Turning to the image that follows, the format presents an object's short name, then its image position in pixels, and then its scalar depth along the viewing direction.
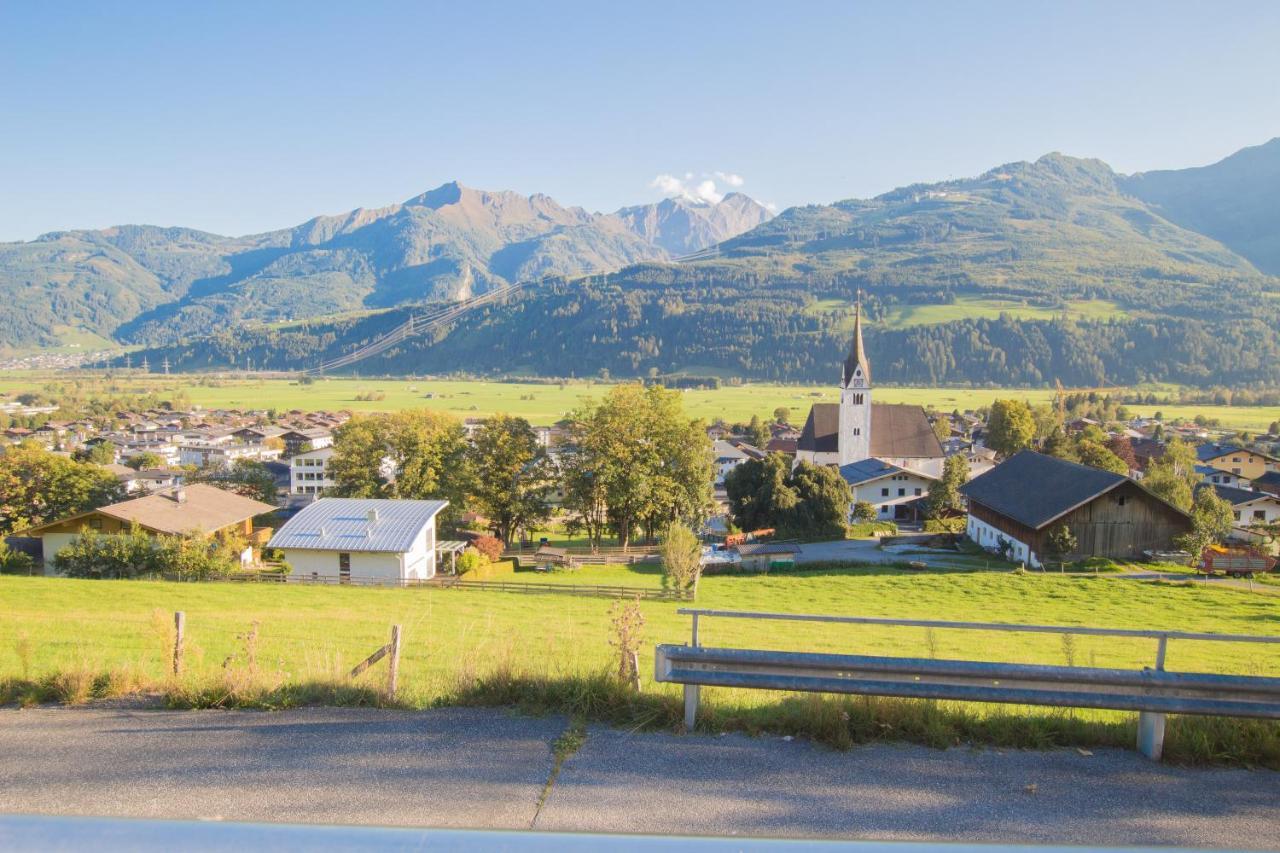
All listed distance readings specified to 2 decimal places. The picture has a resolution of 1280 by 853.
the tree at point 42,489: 40.69
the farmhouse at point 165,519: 34.28
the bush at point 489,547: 37.25
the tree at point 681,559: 29.25
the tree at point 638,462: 41.16
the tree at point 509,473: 42.72
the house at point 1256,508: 56.88
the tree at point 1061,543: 35.94
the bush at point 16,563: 33.28
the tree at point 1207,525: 35.66
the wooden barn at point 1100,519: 36.38
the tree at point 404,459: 43.53
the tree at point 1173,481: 42.79
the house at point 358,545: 32.50
